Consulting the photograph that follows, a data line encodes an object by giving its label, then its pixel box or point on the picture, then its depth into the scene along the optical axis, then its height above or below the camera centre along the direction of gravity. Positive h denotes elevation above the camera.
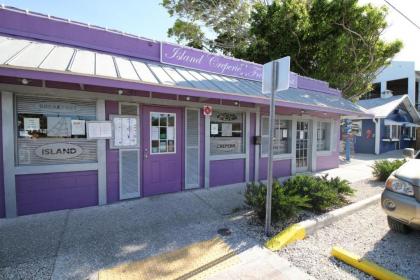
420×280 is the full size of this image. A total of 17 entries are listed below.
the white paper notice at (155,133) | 5.38 -0.02
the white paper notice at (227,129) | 6.44 +0.10
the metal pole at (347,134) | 11.66 -0.06
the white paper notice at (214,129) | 6.22 +0.10
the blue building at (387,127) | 14.91 +0.45
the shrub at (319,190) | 4.41 -1.19
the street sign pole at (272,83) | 3.22 +0.74
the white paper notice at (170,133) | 5.58 -0.02
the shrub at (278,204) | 3.89 -1.25
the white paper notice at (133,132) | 5.05 +0.00
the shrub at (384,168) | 7.03 -1.09
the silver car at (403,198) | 3.10 -0.93
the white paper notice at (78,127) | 4.50 +0.10
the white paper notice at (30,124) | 4.15 +0.14
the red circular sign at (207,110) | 5.88 +0.59
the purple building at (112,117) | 3.98 +0.33
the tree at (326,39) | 10.09 +4.52
